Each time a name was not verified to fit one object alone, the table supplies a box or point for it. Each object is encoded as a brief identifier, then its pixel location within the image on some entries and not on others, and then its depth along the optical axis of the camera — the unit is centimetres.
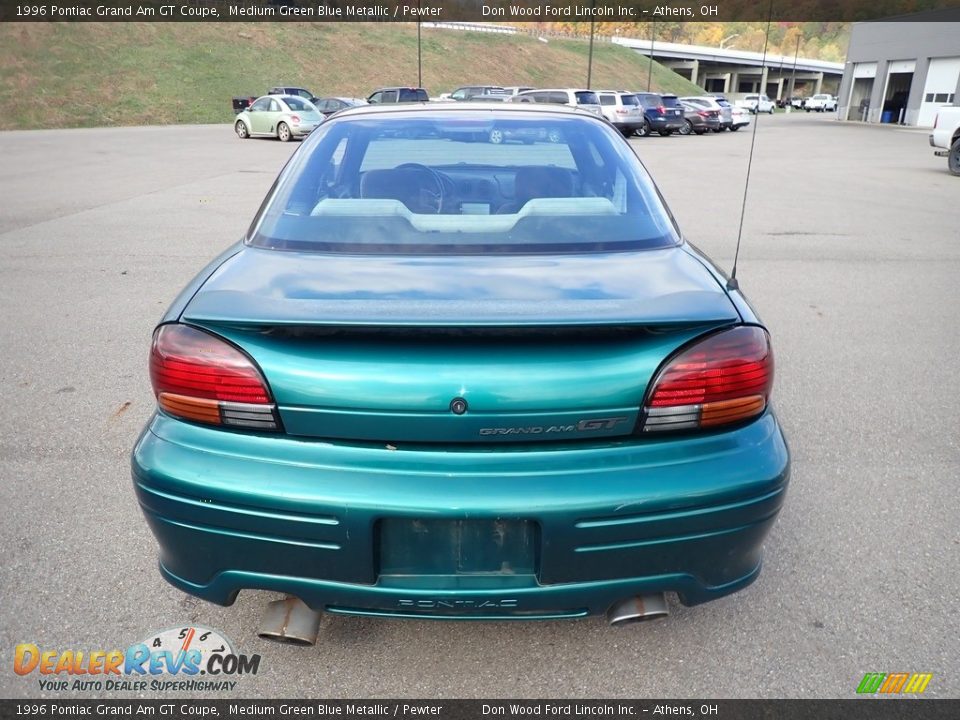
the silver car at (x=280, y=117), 2234
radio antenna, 204
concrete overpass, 8938
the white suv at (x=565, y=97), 2358
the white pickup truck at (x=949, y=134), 1452
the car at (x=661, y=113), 2856
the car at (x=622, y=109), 2588
